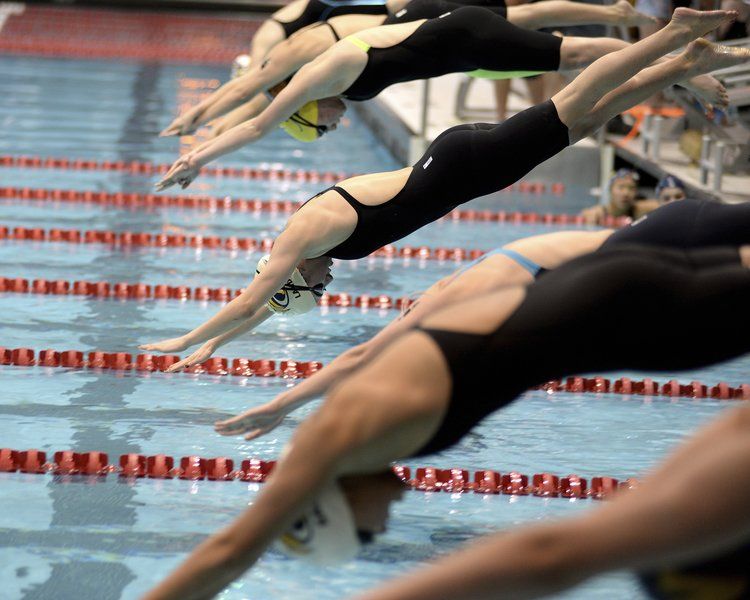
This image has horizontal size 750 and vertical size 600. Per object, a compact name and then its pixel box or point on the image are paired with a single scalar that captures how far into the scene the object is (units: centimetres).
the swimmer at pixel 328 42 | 1037
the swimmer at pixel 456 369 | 371
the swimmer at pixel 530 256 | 586
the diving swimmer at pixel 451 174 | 808
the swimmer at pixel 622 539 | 300
